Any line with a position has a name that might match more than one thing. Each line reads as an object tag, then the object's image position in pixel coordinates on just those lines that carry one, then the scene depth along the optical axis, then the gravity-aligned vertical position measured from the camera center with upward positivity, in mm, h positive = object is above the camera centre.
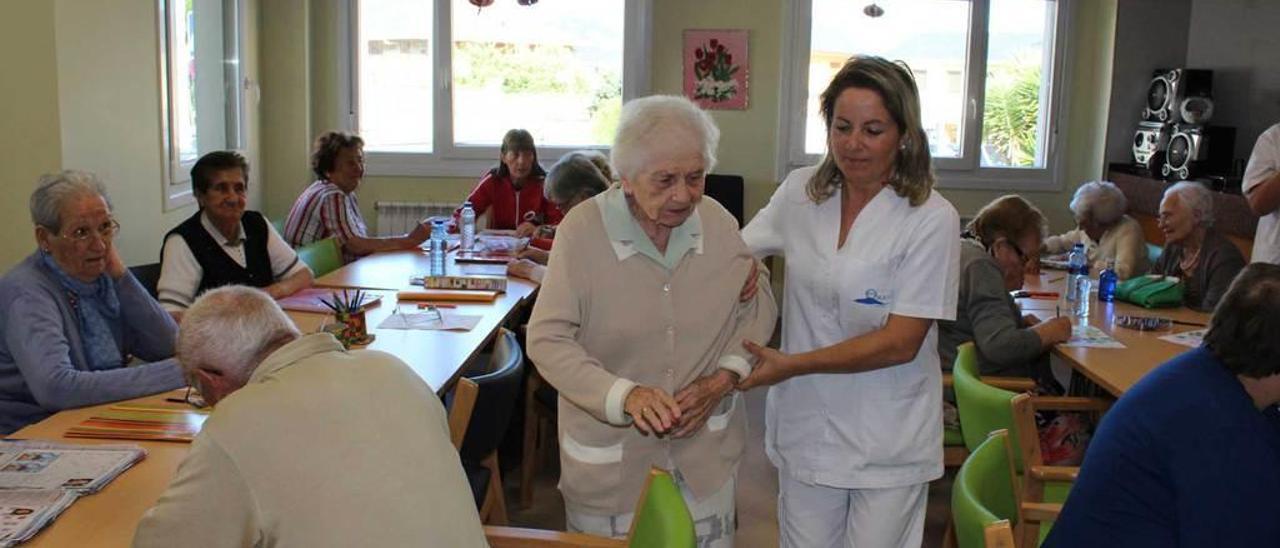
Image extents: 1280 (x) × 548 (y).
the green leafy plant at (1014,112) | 7461 +92
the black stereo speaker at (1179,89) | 6609 +247
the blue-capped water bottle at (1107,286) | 4410 -627
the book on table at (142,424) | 2227 -662
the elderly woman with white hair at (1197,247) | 4270 -459
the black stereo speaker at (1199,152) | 6332 -120
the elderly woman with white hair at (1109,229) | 5168 -486
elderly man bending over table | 1426 -458
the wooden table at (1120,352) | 3195 -699
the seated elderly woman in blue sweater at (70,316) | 2453 -509
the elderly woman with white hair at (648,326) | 1962 -381
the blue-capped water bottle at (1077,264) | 4895 -605
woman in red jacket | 6066 -424
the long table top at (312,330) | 1749 -667
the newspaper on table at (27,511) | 1687 -651
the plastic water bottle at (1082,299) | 4074 -636
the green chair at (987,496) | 1794 -649
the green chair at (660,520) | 1653 -614
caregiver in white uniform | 2025 -381
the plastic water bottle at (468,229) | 5211 -551
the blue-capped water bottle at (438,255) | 4570 -595
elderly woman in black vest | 3666 -481
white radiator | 7262 -680
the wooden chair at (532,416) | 3953 -1096
